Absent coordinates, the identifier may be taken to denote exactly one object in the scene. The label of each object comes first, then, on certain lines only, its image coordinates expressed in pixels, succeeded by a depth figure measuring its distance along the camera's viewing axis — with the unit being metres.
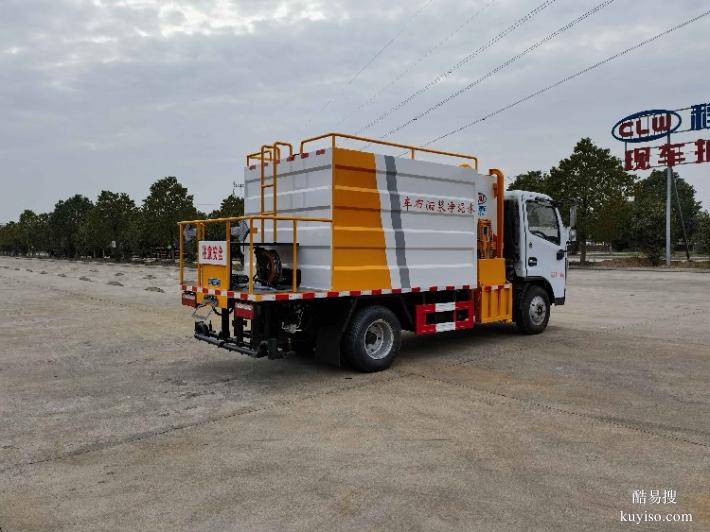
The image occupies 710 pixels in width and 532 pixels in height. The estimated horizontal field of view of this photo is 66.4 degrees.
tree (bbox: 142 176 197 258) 53.94
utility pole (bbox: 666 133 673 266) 36.69
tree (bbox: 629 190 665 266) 39.31
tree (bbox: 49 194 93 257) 90.38
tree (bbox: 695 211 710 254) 42.14
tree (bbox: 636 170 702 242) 73.12
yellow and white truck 6.88
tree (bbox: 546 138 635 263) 39.16
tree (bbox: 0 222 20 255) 121.15
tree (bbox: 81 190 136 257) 69.56
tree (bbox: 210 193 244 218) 51.55
